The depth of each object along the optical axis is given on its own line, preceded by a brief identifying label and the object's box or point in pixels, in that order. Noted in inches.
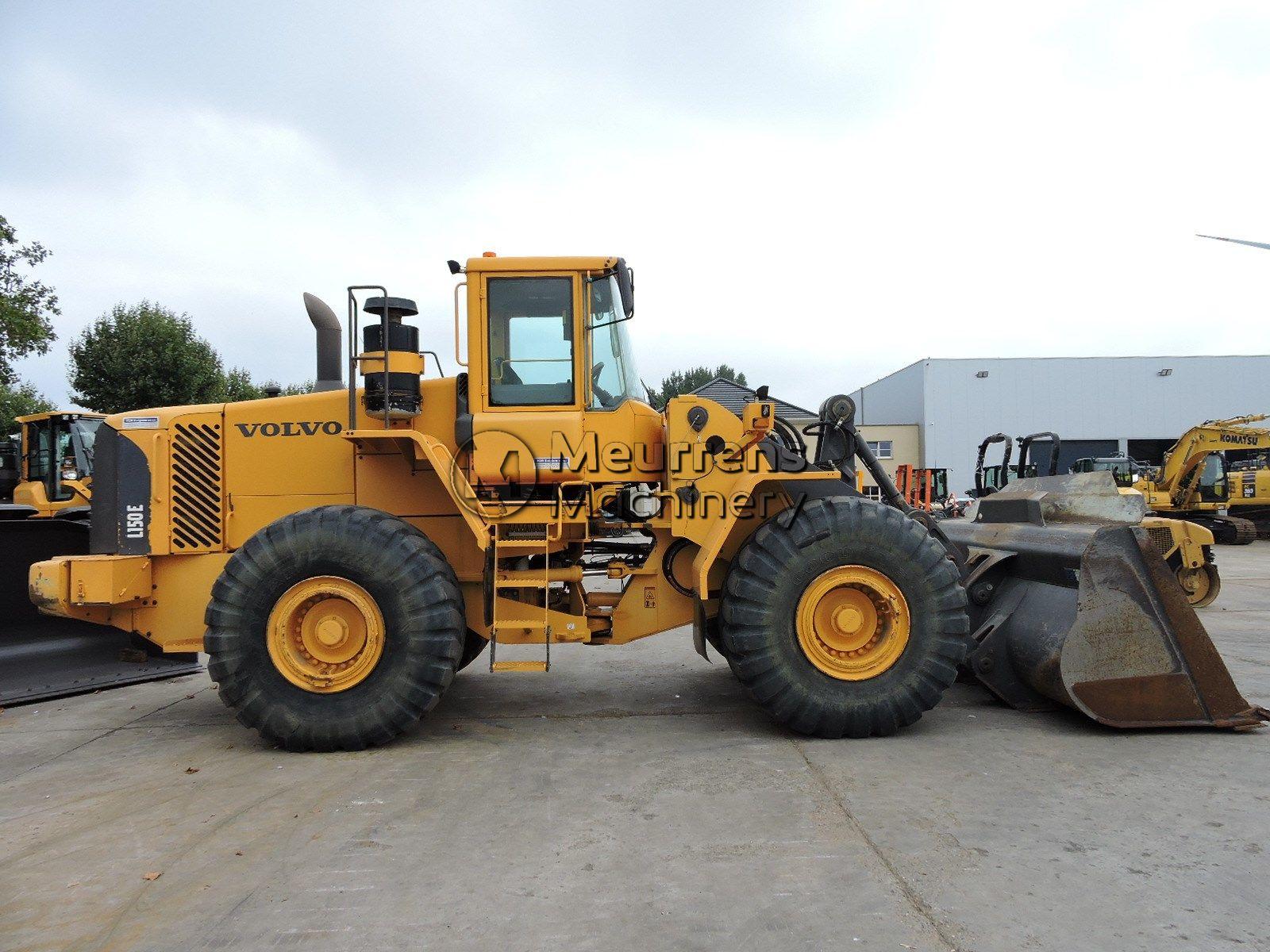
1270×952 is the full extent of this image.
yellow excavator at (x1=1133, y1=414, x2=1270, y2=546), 827.4
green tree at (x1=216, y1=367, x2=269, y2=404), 1230.9
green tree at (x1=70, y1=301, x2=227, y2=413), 1099.3
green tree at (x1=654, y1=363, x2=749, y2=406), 2199.3
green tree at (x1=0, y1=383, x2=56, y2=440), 1240.2
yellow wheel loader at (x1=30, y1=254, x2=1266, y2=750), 188.7
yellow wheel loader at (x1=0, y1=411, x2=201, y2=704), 254.1
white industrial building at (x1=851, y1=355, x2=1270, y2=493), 1519.4
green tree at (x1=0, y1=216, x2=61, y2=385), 908.0
